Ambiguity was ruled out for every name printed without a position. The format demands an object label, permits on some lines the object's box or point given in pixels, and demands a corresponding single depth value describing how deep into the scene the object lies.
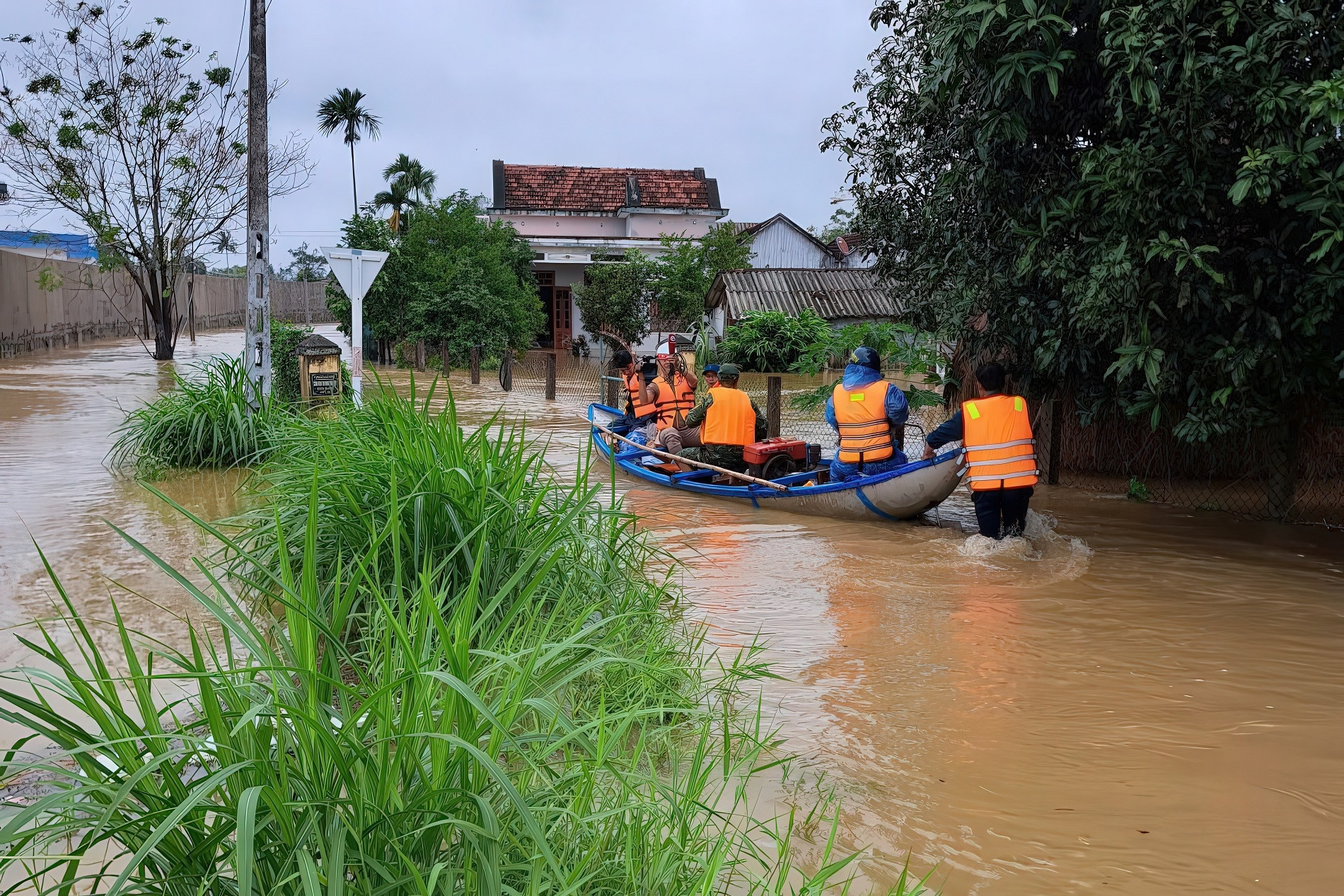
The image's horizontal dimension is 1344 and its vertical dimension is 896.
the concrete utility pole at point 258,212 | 12.15
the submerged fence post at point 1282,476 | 9.74
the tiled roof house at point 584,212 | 34.81
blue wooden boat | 9.63
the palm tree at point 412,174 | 46.91
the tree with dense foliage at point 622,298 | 30.31
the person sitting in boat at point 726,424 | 11.67
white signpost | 10.66
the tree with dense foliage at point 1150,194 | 6.91
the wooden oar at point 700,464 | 10.68
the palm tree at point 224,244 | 27.72
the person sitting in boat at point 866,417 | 10.34
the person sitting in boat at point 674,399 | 12.76
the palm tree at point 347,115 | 47.53
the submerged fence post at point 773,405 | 13.97
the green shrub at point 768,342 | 26.42
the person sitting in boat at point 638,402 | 13.40
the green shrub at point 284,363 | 16.06
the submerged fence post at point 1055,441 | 12.01
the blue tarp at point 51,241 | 31.49
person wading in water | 8.85
